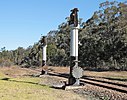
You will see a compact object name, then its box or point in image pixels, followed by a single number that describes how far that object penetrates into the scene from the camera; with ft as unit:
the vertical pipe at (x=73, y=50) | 26.29
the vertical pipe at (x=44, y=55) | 45.07
